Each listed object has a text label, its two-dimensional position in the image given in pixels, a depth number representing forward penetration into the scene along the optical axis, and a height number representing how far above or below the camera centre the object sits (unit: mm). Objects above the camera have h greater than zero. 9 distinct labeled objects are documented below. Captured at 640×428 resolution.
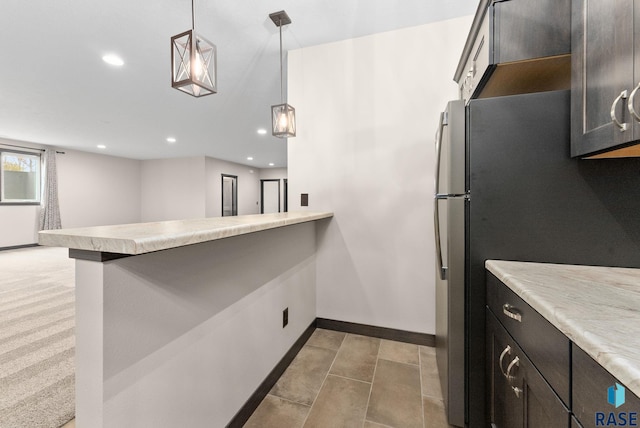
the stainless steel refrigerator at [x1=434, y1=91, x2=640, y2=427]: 1134 +17
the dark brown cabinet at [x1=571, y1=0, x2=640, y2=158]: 851 +453
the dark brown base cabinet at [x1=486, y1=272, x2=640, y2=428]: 548 -434
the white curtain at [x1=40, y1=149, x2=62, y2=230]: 6457 +384
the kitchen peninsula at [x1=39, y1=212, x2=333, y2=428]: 782 -400
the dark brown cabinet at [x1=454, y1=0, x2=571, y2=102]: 1232 +773
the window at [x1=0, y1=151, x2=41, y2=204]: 5895 +783
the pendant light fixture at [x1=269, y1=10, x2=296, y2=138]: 1984 +685
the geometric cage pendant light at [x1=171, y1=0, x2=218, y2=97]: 1280 +710
